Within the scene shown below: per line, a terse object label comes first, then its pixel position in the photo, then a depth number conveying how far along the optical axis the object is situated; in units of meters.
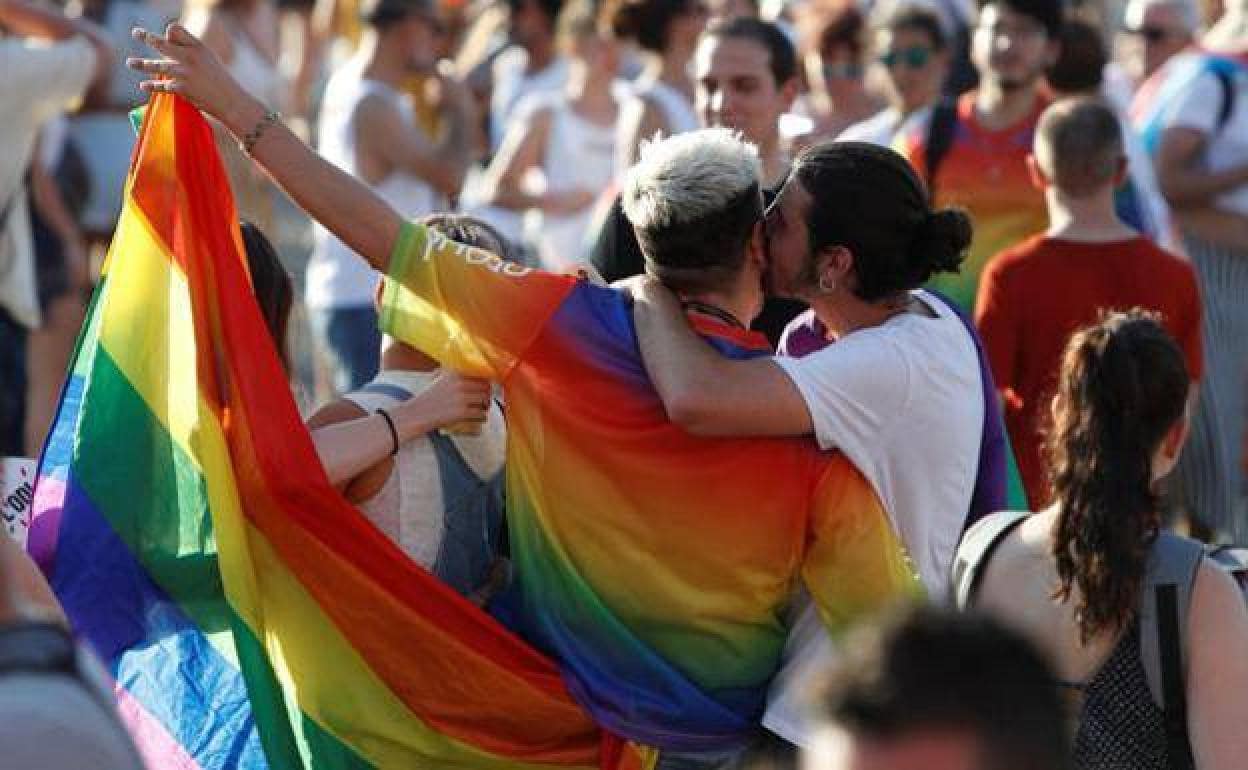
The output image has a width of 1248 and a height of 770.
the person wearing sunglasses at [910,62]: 18.05
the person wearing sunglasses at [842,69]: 19.75
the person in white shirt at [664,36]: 18.81
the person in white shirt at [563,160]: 20.55
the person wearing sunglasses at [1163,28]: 21.72
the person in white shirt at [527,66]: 24.02
